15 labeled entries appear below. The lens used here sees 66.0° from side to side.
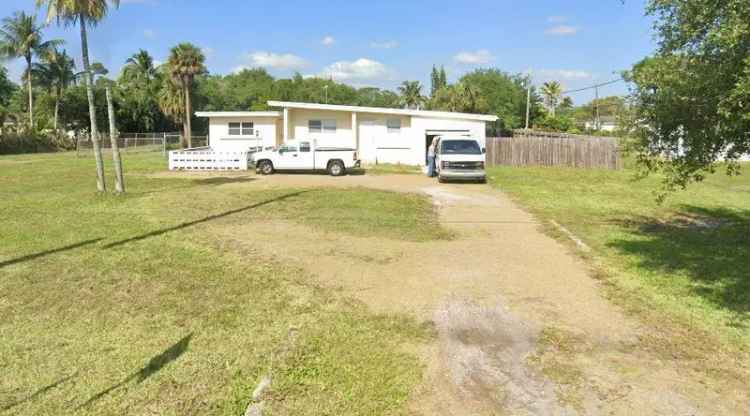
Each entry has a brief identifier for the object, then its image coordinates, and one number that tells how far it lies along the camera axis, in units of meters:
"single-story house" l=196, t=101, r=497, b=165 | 28.59
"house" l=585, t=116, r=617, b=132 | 79.51
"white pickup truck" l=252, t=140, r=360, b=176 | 23.28
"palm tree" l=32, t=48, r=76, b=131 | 52.94
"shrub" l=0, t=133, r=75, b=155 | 41.84
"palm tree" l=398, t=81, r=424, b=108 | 85.25
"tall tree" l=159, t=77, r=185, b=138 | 50.84
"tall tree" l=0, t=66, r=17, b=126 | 59.25
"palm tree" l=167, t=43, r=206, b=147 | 46.78
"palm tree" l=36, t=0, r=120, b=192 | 13.31
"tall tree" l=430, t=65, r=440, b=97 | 102.75
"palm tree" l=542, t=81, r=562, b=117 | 81.00
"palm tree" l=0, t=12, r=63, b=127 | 49.62
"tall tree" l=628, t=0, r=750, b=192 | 6.45
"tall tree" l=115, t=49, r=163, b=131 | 54.62
